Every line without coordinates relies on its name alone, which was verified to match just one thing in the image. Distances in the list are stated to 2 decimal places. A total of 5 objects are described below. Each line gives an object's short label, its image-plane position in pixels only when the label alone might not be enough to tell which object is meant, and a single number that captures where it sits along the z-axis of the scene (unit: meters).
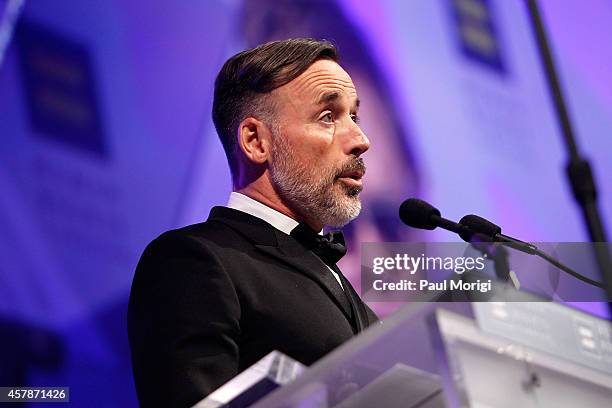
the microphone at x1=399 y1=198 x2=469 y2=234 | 3.82
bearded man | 3.73
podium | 2.81
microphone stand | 3.61
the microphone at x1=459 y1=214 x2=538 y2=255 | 3.73
